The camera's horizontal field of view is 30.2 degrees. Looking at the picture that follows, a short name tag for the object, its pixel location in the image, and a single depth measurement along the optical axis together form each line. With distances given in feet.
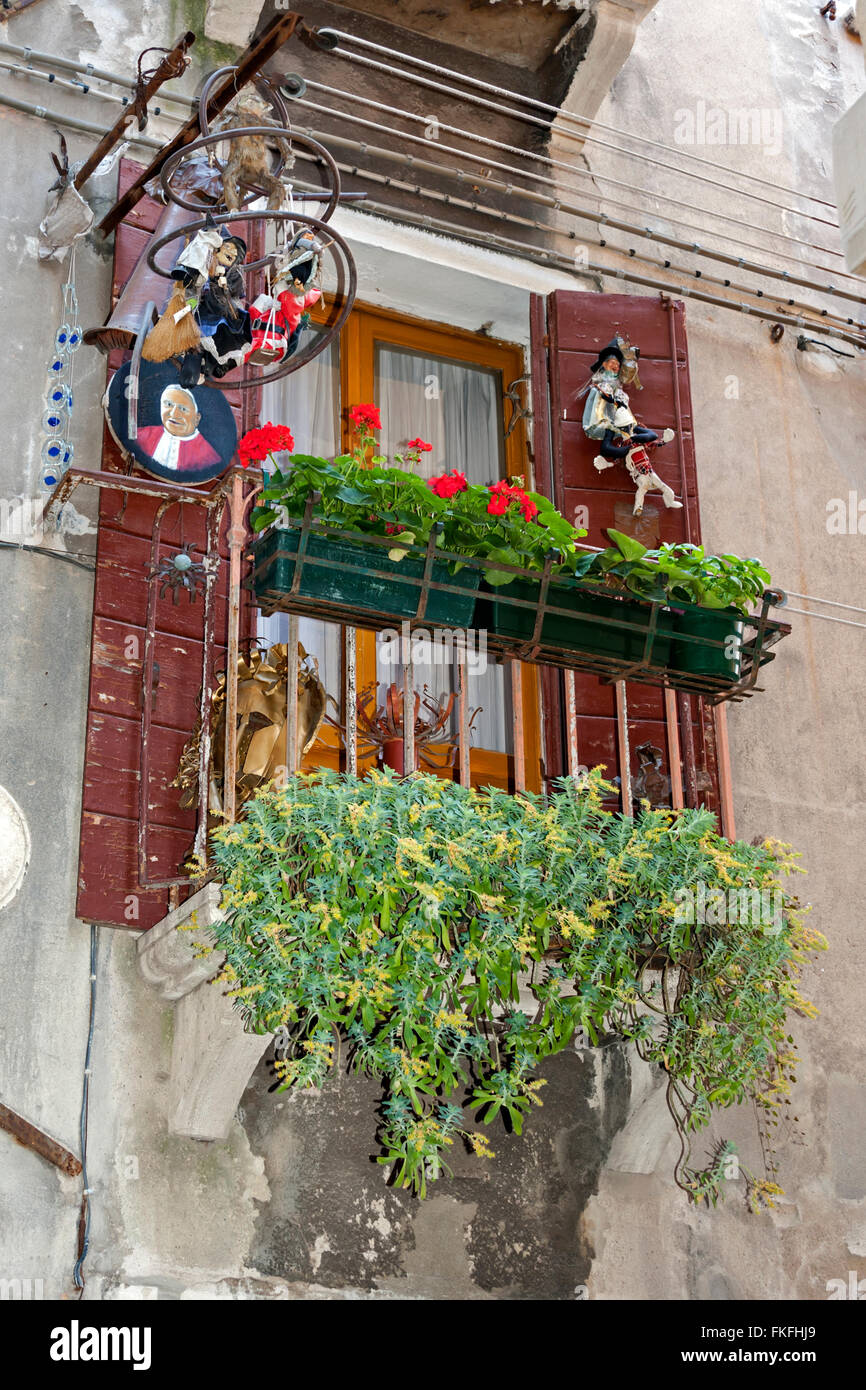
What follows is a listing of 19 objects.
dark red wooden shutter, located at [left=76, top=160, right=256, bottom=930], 16.89
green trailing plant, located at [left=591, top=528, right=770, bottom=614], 18.16
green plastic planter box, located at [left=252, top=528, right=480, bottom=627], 16.92
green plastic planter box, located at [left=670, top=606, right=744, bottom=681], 18.43
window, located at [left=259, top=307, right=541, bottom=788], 21.39
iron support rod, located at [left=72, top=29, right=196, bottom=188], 17.33
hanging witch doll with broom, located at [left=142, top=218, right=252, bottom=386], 17.07
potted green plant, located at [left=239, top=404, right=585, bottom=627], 16.90
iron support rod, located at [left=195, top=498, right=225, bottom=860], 16.66
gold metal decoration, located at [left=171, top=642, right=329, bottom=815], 17.30
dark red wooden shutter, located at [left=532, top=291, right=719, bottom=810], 20.52
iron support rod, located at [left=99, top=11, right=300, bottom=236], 15.93
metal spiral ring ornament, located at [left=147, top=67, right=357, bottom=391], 15.49
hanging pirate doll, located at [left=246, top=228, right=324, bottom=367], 16.89
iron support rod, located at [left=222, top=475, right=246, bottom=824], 16.16
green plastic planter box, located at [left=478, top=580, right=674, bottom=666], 17.95
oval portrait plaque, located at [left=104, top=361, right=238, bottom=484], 18.34
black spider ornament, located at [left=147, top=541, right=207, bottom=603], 17.94
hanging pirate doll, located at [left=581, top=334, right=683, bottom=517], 21.68
